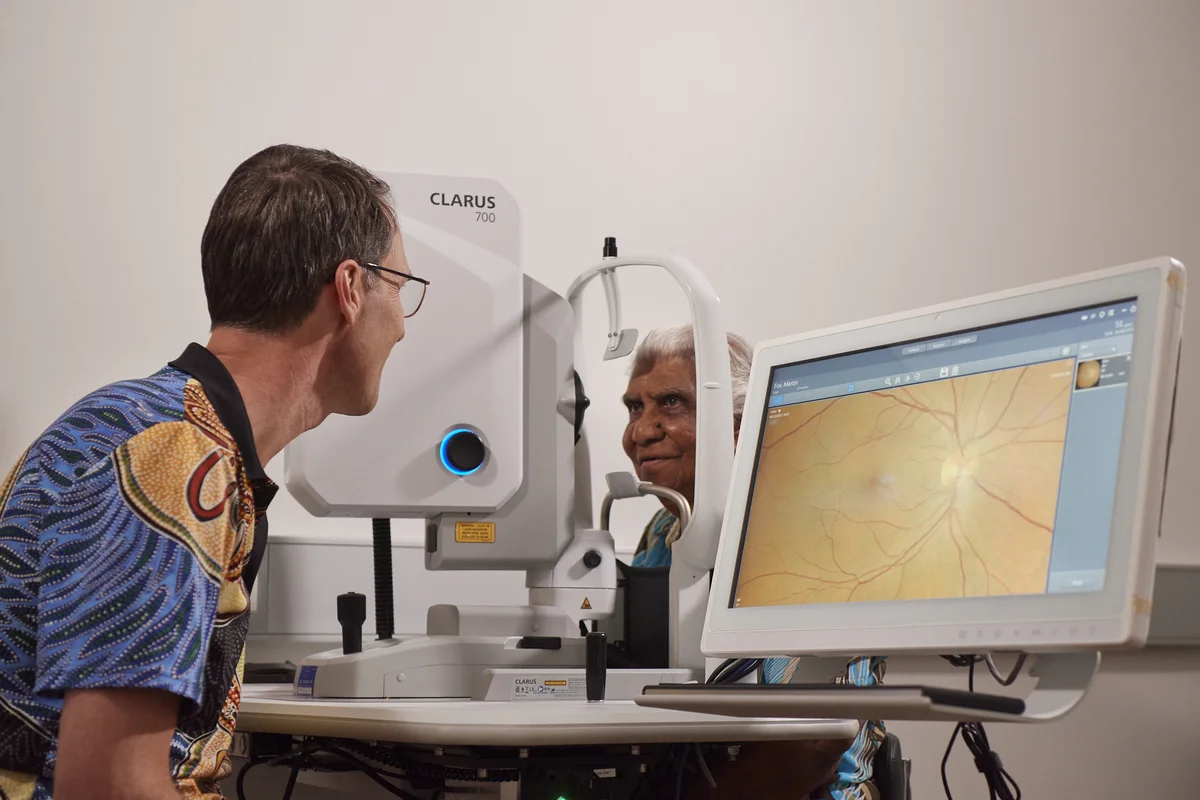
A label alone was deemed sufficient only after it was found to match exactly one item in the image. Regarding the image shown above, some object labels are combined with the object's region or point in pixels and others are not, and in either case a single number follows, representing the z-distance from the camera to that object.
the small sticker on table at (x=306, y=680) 1.45
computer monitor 0.91
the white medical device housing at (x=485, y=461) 1.46
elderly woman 2.28
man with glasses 0.88
